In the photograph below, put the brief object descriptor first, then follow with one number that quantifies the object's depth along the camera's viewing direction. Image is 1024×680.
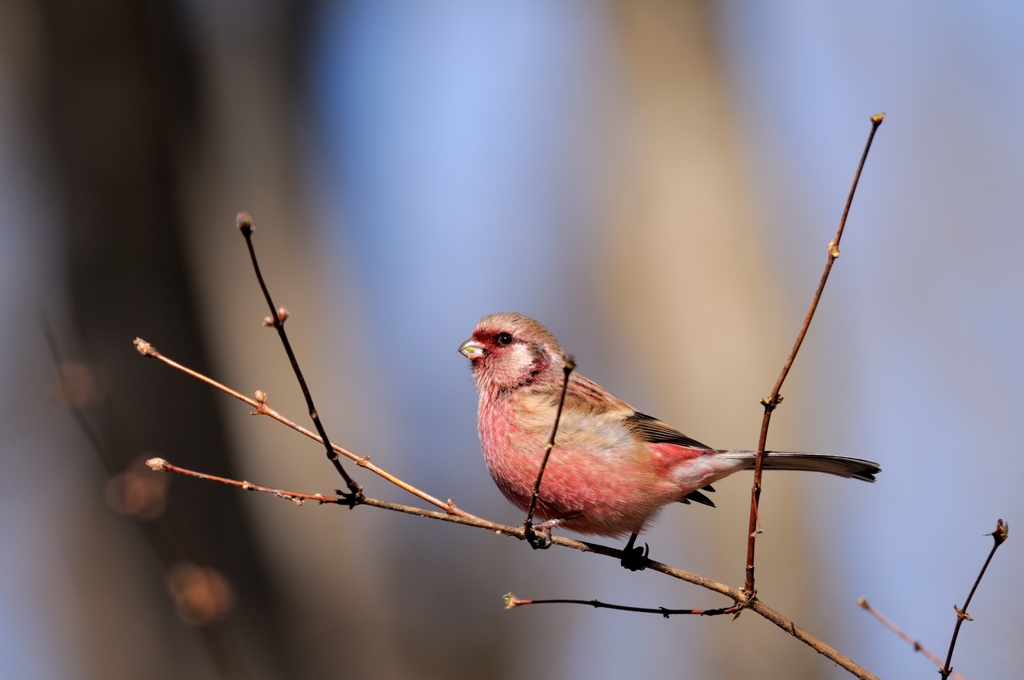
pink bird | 6.96
